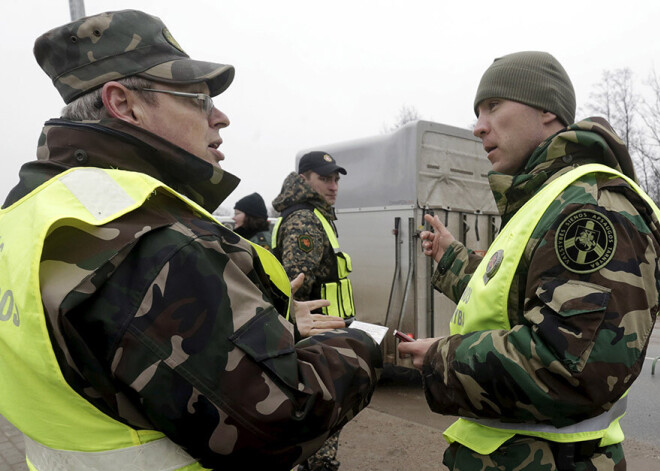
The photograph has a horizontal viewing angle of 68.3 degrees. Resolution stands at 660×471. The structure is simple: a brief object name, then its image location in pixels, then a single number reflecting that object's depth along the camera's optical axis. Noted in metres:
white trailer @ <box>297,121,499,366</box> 5.76
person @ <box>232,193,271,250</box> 6.22
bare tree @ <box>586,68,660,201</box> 22.91
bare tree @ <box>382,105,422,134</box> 33.41
